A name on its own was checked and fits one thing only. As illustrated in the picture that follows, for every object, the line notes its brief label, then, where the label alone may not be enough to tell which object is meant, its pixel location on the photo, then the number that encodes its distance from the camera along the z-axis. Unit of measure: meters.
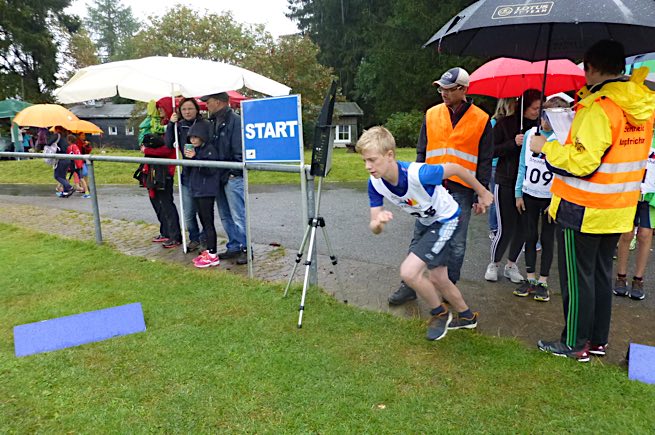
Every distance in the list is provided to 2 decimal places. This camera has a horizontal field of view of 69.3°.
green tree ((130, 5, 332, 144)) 33.25
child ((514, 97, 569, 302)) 4.36
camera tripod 4.02
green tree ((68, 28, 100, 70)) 42.72
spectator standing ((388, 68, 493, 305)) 3.86
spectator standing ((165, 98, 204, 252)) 5.80
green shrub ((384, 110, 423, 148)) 33.75
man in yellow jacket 2.85
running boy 3.20
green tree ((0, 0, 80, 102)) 33.59
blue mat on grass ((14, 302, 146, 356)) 3.60
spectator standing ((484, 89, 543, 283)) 4.75
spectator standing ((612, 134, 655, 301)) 4.33
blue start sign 4.44
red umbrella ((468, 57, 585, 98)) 5.45
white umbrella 5.04
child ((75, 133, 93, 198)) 11.91
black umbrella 2.61
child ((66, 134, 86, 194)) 11.67
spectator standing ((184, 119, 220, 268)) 5.58
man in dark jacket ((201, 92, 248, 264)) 5.55
